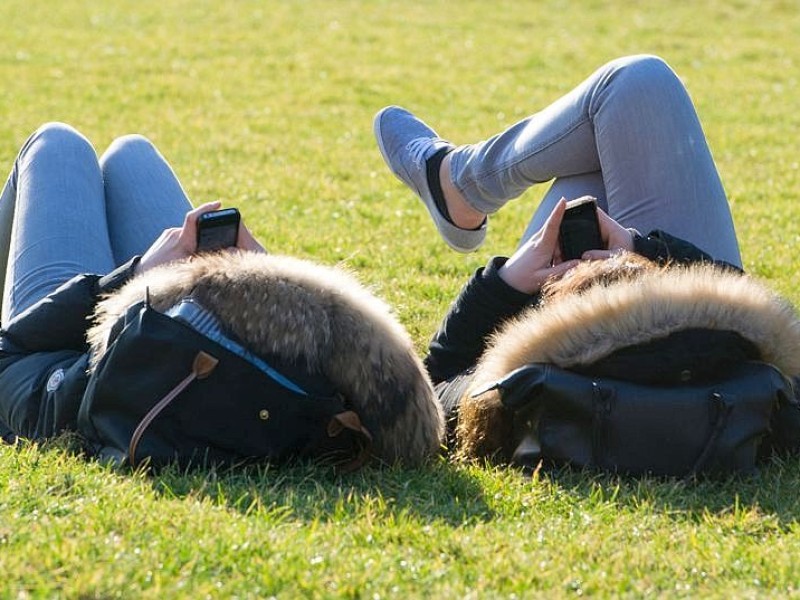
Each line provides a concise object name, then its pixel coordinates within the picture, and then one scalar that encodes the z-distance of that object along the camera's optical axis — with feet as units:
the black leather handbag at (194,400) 21.23
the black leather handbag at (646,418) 21.91
